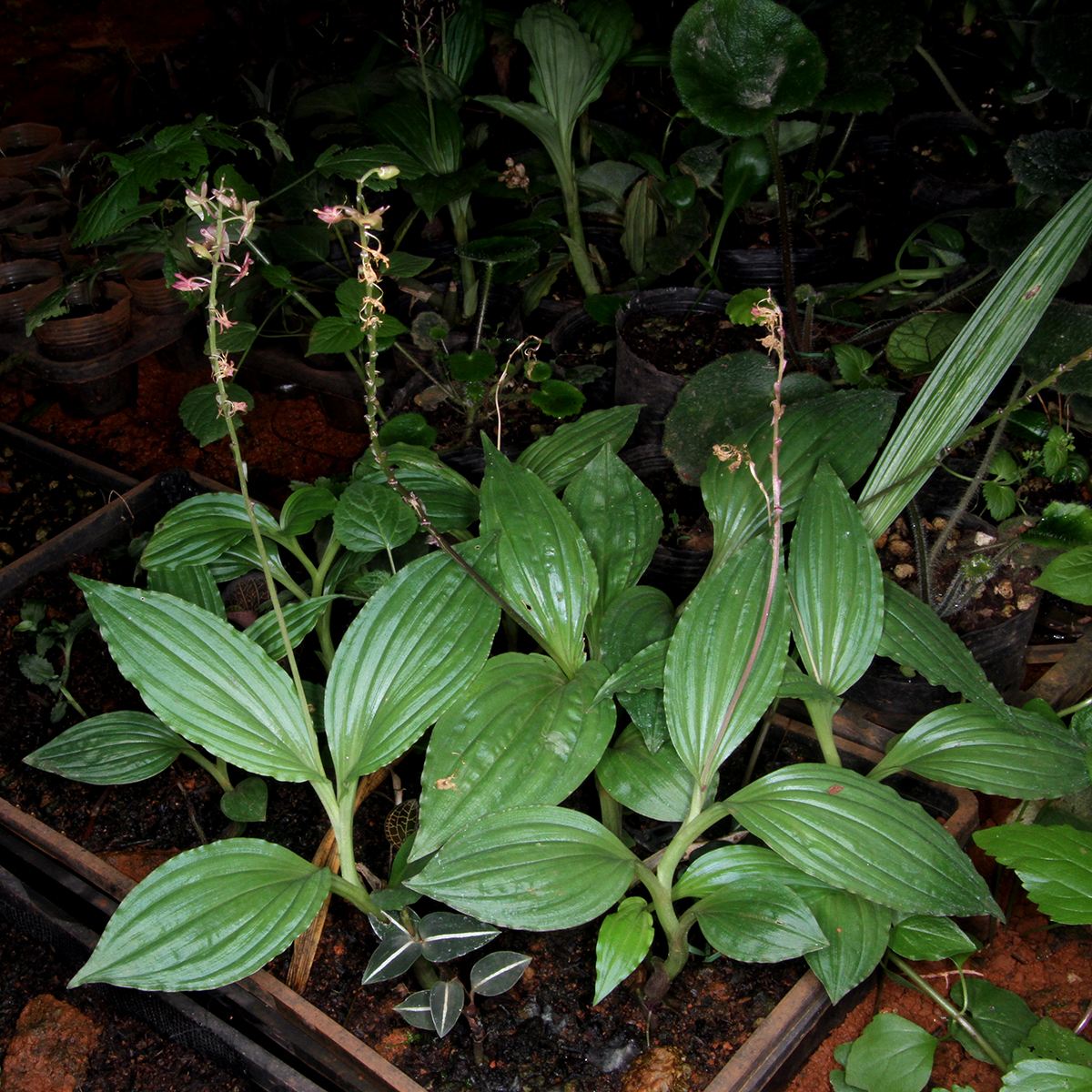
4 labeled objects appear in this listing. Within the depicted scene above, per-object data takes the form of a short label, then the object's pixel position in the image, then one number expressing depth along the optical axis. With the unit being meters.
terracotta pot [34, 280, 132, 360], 2.26
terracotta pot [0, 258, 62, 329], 2.33
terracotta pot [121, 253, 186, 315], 2.41
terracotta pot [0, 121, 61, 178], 2.73
